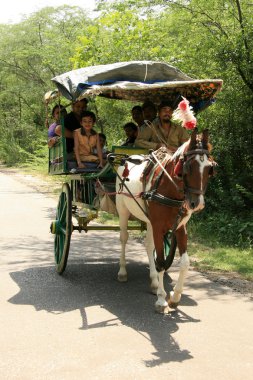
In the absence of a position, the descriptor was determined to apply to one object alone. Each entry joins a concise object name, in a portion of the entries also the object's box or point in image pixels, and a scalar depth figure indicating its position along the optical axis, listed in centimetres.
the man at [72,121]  791
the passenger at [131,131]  855
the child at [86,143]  741
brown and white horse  487
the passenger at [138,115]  824
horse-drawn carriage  505
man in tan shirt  690
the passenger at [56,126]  750
